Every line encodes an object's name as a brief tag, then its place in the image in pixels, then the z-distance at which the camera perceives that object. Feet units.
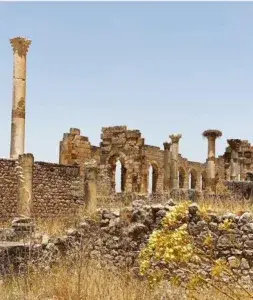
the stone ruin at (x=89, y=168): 60.44
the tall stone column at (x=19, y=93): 64.90
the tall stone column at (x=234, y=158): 107.86
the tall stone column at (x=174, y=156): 94.27
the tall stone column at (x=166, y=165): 101.19
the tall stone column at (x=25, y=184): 51.49
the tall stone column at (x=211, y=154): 92.17
